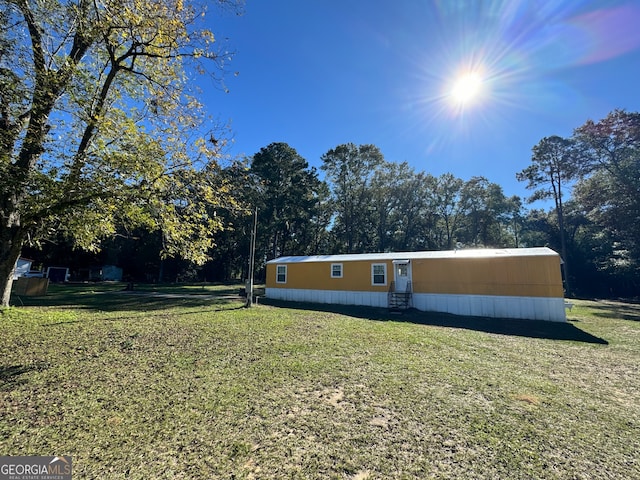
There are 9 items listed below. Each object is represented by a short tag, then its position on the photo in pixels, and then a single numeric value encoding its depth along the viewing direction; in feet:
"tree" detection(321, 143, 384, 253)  99.55
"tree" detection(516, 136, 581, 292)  80.18
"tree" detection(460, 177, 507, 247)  107.86
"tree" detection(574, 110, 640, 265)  66.03
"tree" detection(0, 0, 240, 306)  18.61
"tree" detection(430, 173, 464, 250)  109.09
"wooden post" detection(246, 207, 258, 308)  44.42
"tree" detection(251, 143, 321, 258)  93.45
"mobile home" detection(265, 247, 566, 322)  38.52
